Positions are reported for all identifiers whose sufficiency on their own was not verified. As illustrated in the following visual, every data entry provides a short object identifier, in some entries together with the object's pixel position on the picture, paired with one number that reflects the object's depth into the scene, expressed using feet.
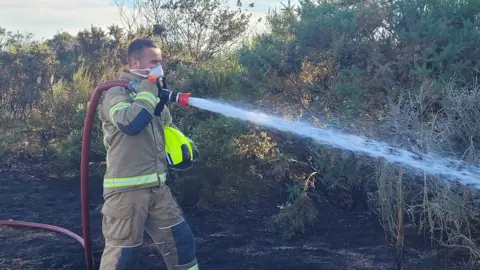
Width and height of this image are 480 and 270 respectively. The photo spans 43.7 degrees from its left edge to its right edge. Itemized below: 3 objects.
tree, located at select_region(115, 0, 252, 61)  32.89
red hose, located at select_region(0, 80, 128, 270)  12.62
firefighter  11.72
